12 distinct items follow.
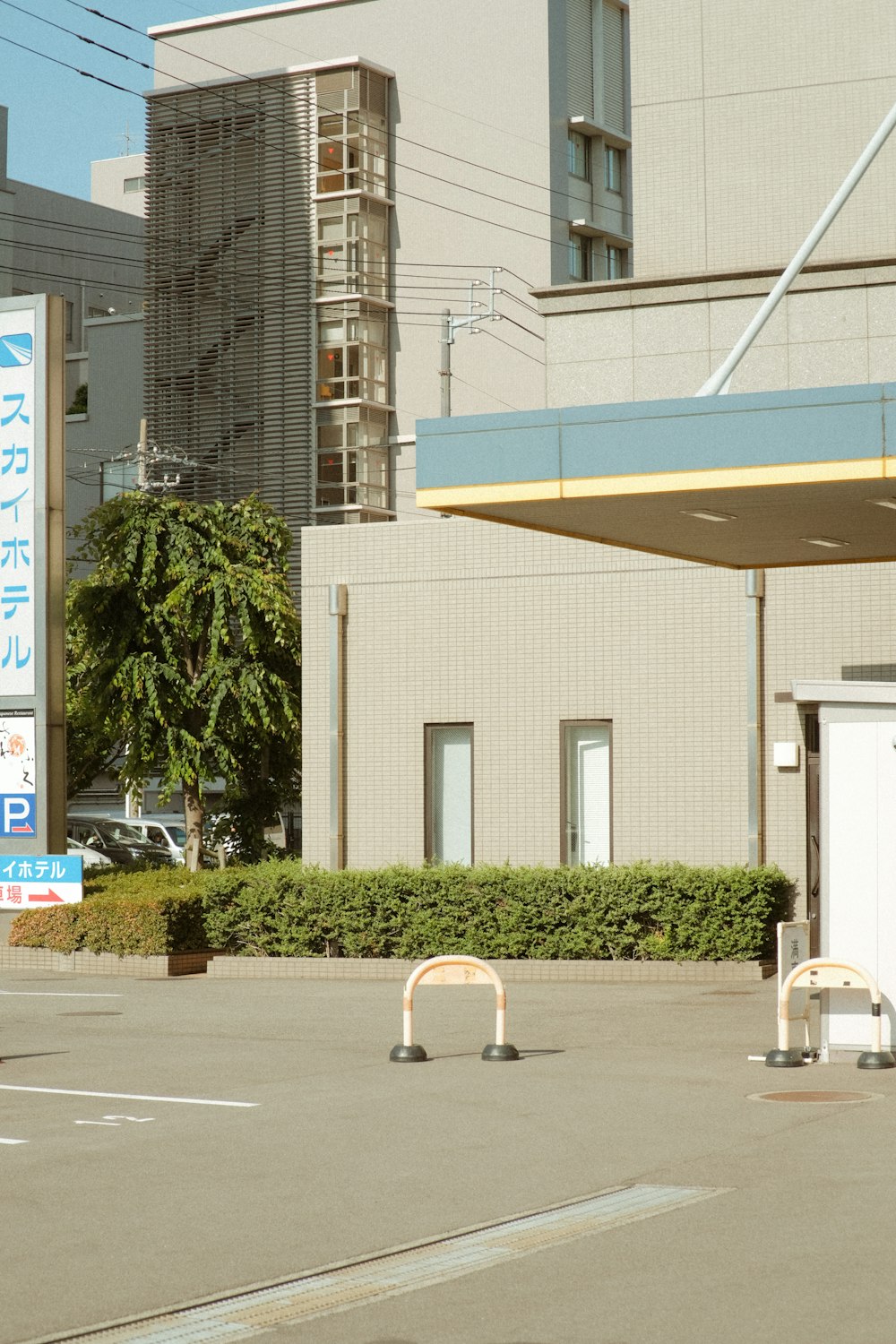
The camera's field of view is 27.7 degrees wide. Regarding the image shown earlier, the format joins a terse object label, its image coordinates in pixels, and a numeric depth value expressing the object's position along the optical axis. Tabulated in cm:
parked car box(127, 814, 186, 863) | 4059
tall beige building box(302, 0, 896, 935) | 1972
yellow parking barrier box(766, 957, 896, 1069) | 1225
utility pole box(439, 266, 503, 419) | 3828
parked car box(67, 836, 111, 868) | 3650
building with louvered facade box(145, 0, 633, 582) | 5222
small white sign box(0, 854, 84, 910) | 1675
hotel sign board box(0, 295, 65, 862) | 2053
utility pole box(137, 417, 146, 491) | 4131
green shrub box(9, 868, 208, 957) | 2084
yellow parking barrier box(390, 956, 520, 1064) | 1313
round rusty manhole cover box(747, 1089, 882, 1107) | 1130
